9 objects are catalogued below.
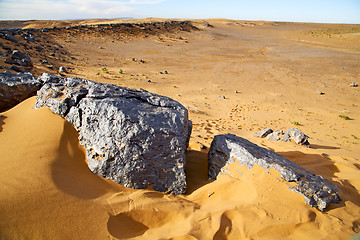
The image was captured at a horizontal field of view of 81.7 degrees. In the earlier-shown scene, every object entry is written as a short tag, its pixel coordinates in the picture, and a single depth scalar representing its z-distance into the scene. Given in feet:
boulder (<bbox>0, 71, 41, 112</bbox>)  14.39
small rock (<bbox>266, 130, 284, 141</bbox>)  22.04
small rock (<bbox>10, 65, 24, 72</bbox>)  26.99
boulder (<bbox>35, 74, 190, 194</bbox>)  10.03
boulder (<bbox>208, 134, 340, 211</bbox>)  10.11
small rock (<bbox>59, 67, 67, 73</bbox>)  39.73
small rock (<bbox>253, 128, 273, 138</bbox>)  22.87
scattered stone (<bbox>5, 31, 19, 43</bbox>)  46.29
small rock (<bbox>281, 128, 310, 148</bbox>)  20.98
